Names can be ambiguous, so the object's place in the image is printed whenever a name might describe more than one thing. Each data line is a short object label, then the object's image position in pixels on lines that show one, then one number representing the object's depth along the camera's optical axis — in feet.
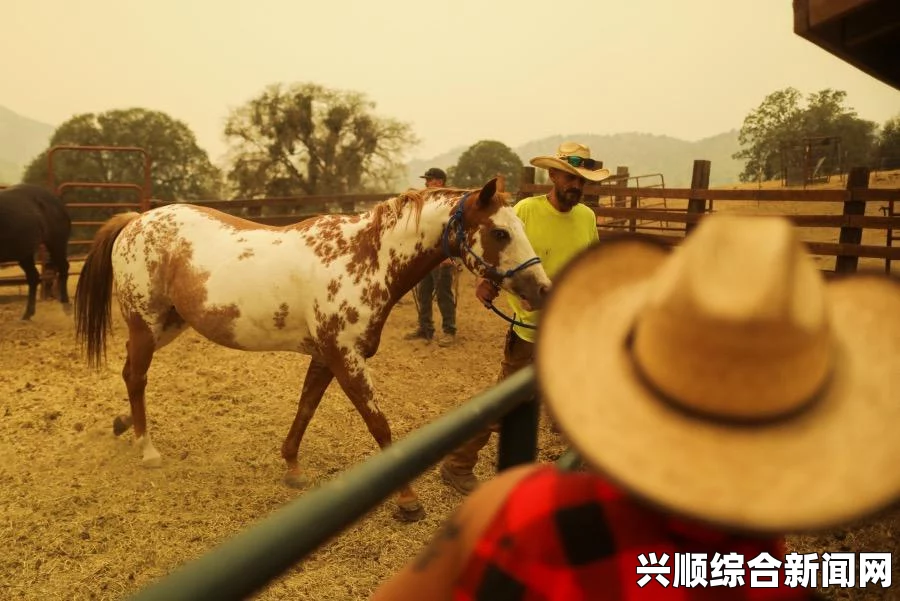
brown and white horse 9.79
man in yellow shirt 10.47
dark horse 21.88
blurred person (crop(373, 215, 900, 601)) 1.80
